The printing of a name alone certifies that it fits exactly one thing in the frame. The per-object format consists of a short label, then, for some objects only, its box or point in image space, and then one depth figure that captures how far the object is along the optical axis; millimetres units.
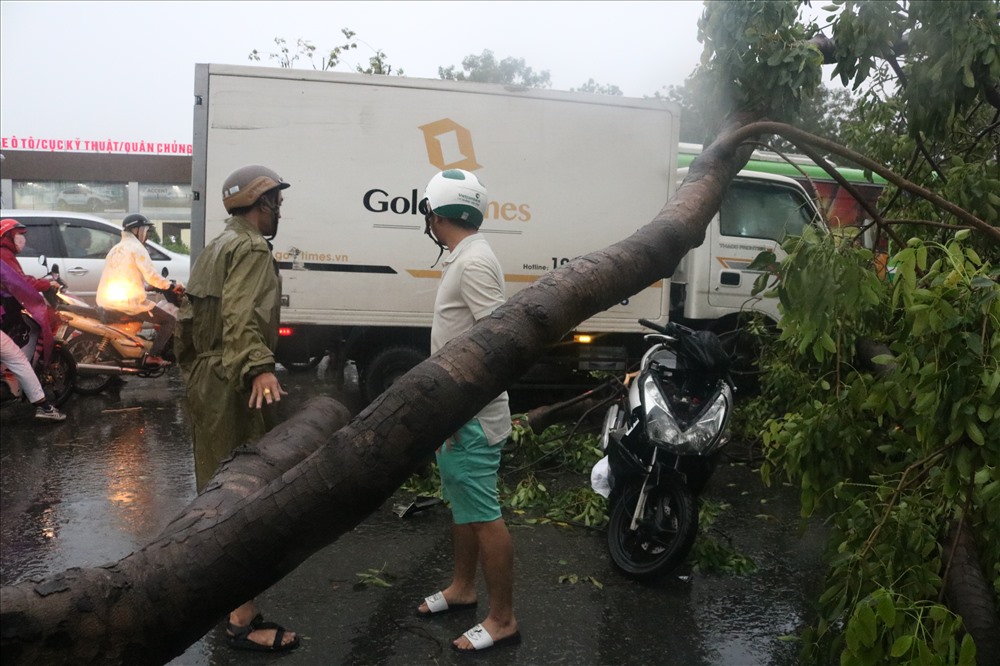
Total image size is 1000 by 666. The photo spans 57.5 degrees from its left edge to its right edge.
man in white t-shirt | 3844
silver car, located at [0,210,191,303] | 12523
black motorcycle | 4766
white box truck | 7707
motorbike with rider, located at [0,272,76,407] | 8102
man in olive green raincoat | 3822
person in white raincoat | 9719
